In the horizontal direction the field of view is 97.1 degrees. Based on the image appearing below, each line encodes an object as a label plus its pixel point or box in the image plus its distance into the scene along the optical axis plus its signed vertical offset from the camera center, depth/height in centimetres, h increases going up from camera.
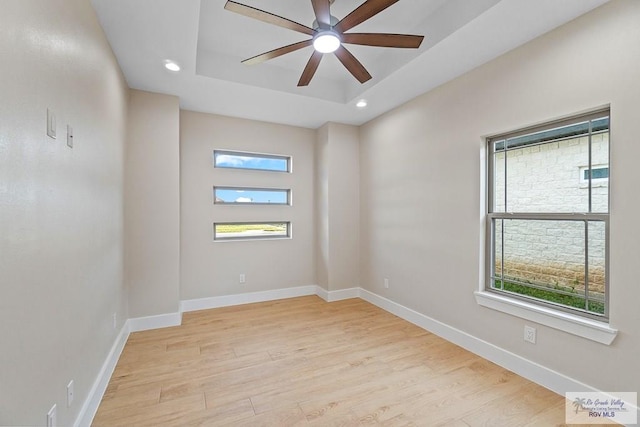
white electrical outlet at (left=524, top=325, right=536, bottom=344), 221 -96
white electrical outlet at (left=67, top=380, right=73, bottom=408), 147 -96
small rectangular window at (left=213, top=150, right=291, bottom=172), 400 +76
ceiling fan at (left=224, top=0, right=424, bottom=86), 177 +127
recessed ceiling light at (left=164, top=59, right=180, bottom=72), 259 +137
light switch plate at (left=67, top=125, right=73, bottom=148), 150 +40
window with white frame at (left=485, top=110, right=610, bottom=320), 197 -1
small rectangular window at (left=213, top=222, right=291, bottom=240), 403 -27
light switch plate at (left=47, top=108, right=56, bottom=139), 127 +40
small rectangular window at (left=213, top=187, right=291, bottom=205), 401 +24
